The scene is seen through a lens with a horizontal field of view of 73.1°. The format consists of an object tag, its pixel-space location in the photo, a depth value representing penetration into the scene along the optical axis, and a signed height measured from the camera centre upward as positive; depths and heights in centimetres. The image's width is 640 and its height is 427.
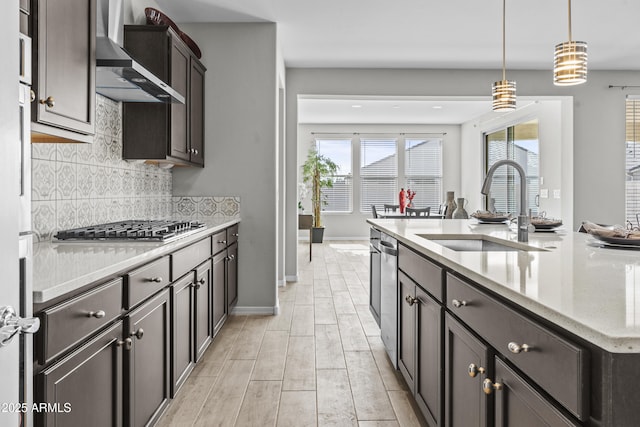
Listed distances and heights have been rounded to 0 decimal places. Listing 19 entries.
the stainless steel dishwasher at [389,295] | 253 -51
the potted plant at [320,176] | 914 +82
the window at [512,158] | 707 +99
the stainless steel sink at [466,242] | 237 -16
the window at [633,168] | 584 +63
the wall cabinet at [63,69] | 152 +55
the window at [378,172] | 1008 +96
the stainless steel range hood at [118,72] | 199 +73
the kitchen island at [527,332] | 75 -28
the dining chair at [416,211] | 617 +3
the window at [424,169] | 1012 +104
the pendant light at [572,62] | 256 +91
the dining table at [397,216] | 610 -4
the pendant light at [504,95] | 340 +93
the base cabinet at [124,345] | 114 -47
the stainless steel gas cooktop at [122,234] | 199 -10
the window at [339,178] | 1002 +82
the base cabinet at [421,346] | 171 -61
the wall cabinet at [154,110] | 297 +73
